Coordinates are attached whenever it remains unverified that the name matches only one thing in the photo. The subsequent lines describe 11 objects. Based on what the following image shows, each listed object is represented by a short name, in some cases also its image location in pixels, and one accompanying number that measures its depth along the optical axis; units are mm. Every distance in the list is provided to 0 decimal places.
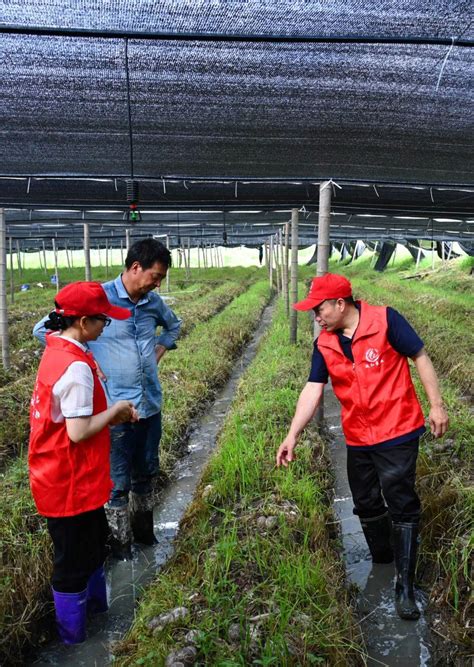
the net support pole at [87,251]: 9996
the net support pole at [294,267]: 7848
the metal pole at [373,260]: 29666
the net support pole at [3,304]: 6559
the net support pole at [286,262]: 10599
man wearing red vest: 2477
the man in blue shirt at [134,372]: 2740
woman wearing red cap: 2078
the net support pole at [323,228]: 4609
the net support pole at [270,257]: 19094
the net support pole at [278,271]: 17266
